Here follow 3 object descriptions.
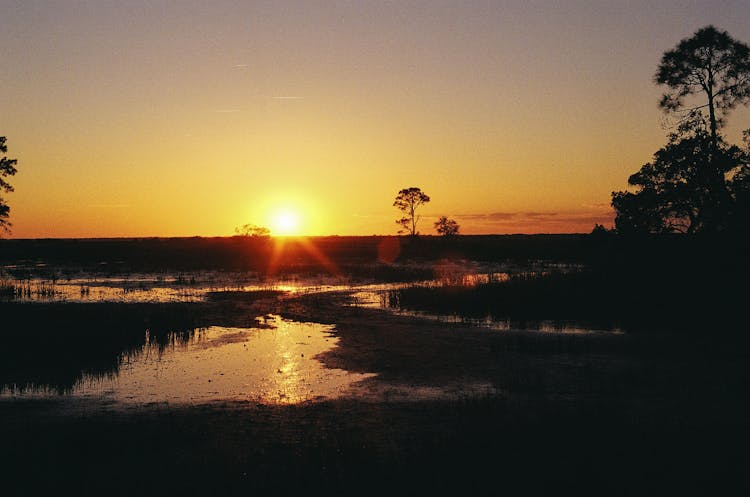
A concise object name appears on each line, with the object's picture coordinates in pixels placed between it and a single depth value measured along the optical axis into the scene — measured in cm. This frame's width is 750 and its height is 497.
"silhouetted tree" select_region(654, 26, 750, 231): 2962
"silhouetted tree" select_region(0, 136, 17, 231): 4697
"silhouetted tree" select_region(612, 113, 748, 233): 2991
